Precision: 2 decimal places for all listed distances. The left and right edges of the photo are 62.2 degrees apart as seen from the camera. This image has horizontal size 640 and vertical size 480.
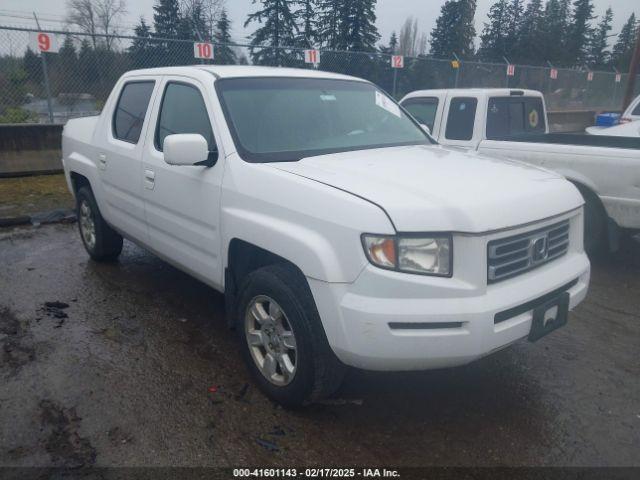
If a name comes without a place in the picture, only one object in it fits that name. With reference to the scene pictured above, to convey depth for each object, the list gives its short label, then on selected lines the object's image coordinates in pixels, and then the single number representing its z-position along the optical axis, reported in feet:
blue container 43.30
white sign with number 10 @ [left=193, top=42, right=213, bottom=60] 37.19
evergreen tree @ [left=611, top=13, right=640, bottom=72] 182.52
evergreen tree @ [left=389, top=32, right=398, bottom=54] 143.13
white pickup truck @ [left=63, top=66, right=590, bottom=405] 8.26
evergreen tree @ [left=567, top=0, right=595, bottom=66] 164.86
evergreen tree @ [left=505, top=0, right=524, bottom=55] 156.25
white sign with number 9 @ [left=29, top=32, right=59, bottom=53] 32.12
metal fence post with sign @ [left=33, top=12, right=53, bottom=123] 32.63
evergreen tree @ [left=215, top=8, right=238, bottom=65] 86.11
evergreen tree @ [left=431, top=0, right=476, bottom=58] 135.74
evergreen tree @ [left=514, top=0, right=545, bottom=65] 152.46
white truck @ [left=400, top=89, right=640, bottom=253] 15.96
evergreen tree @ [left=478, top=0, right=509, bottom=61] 155.12
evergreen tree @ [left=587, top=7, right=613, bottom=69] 178.19
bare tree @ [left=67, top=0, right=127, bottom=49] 84.38
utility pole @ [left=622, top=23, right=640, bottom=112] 45.24
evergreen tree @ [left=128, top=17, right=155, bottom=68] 37.93
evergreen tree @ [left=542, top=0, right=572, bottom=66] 155.43
